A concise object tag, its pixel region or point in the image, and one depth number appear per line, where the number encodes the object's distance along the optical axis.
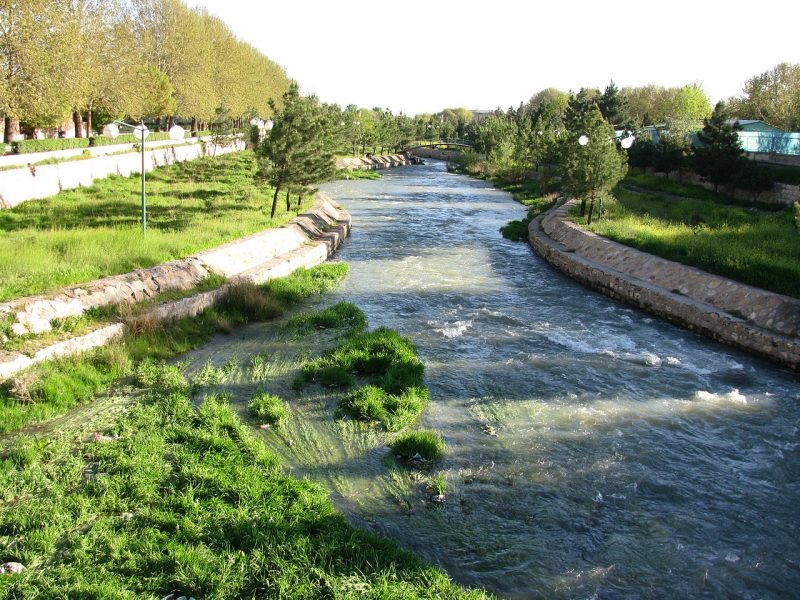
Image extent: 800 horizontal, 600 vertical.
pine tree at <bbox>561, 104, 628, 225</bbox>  28.92
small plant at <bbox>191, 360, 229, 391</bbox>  12.56
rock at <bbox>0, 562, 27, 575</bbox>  6.51
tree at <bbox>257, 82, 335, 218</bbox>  28.48
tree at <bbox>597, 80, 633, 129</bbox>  80.50
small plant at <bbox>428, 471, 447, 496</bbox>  8.98
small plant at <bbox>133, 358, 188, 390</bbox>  12.22
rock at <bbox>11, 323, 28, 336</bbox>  12.08
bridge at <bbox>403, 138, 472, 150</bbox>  115.01
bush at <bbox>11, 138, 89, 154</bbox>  32.37
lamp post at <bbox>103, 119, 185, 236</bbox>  18.52
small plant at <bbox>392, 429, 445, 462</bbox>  9.98
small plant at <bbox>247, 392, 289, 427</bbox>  11.05
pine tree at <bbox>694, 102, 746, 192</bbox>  36.06
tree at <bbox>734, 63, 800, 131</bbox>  63.47
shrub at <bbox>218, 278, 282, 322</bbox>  17.11
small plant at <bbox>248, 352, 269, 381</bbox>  13.19
